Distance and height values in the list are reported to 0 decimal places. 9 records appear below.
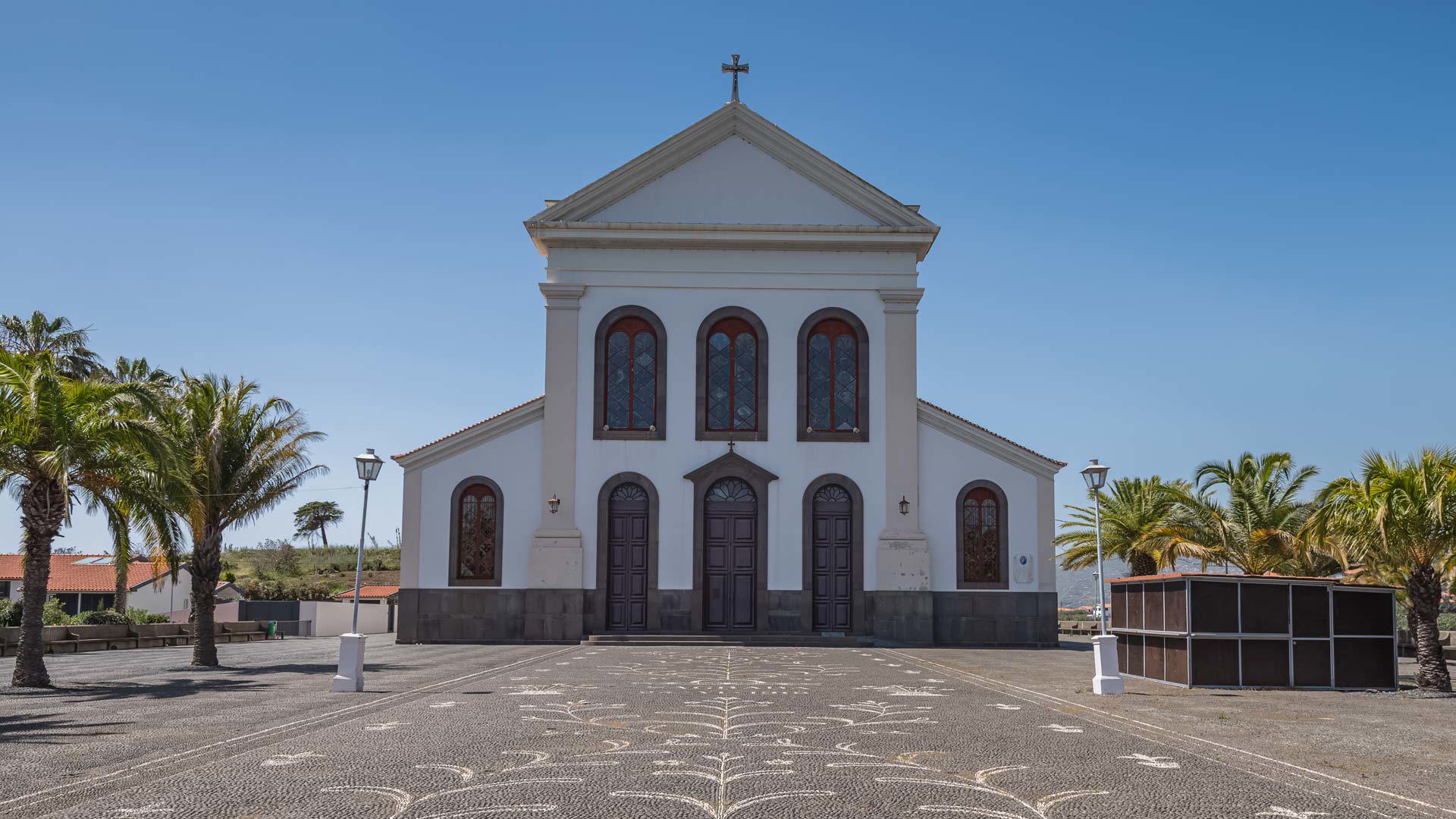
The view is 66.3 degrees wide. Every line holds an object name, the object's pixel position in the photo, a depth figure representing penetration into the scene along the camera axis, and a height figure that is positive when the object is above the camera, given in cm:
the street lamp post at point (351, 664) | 1516 -200
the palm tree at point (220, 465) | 2050 +95
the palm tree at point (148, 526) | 1812 -20
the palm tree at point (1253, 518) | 2686 +21
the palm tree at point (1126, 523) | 3516 +3
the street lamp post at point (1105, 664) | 1560 -195
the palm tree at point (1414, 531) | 1631 -5
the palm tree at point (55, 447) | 1599 +98
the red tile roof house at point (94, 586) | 4659 -307
